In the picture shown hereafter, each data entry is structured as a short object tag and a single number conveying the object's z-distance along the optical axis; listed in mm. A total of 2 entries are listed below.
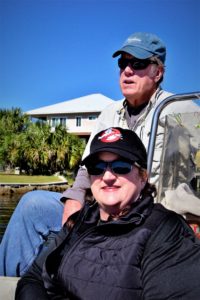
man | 2594
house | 43625
